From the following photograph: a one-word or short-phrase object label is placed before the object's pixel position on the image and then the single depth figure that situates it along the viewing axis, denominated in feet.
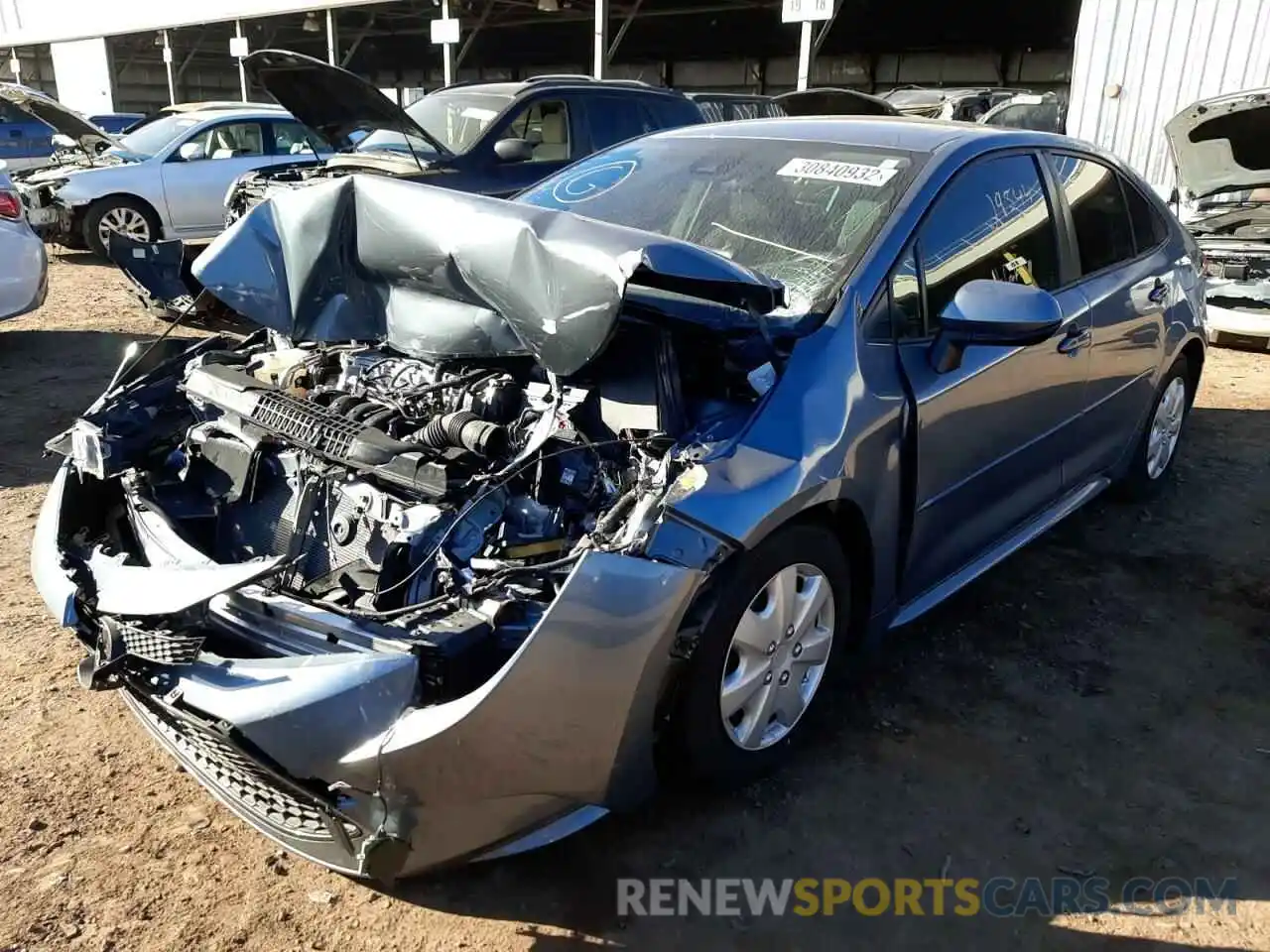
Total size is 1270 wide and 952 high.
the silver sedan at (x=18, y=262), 21.31
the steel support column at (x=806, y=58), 43.73
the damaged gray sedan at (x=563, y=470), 6.84
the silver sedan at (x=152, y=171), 32.04
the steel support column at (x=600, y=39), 51.13
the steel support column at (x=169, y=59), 84.84
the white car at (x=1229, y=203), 23.06
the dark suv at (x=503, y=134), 24.35
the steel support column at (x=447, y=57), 56.10
